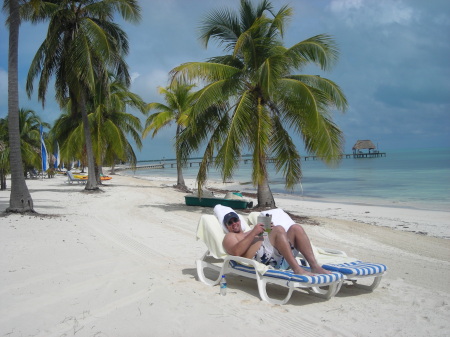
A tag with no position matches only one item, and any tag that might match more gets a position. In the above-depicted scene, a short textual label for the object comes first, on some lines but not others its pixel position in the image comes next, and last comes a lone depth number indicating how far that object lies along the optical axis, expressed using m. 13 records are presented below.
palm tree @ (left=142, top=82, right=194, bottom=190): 22.09
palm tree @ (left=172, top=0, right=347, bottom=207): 11.00
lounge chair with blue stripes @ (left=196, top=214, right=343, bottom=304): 4.19
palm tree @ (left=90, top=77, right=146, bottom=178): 21.73
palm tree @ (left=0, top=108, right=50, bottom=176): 22.92
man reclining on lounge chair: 4.55
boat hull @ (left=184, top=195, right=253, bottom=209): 13.00
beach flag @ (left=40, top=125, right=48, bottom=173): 20.47
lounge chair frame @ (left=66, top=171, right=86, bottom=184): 23.98
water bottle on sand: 4.67
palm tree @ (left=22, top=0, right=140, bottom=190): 14.52
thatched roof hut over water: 81.77
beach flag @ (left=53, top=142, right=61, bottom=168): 32.00
